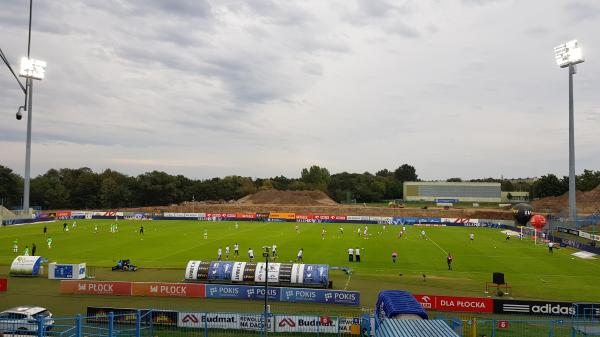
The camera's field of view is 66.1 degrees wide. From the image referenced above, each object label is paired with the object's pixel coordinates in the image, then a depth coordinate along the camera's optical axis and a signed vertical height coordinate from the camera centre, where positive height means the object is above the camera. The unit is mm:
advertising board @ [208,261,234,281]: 33719 -6169
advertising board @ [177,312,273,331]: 23781 -6937
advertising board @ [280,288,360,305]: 29453 -6967
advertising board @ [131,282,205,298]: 30859 -6923
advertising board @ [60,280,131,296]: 31312 -7002
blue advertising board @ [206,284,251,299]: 30781 -6946
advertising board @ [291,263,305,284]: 32906 -6205
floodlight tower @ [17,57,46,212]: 91125 +18281
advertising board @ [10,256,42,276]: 37500 -6747
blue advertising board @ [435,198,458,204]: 165125 -3586
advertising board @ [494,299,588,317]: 26750 -6743
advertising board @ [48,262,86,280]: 36250 -6884
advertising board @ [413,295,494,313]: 27672 -6820
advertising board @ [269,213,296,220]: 106688 -6460
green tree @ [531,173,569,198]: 149500 +2172
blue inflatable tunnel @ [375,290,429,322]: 18203 -4831
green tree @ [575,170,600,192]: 153125 +4135
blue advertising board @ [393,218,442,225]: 100938 -6674
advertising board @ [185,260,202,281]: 34656 -6407
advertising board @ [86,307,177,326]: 23797 -6815
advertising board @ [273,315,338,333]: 23703 -7008
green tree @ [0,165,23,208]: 132375 -1251
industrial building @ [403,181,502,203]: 171500 -246
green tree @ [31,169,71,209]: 141250 -2733
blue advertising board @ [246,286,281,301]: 30750 -7058
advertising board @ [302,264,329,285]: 32906 -6197
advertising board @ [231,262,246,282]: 33406 -6228
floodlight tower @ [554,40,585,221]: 80000 +22561
